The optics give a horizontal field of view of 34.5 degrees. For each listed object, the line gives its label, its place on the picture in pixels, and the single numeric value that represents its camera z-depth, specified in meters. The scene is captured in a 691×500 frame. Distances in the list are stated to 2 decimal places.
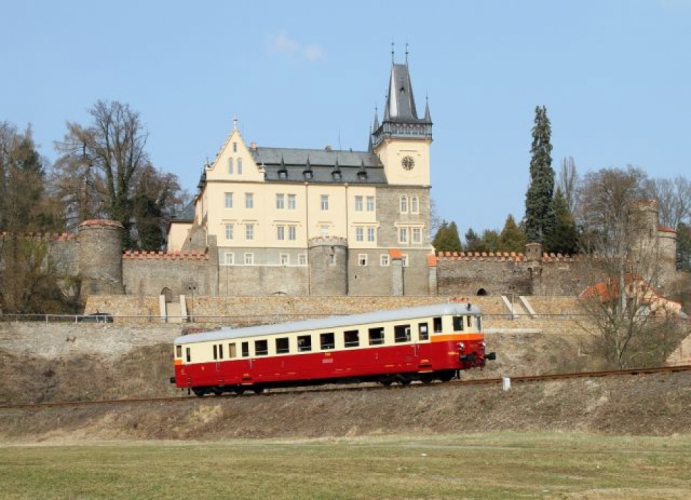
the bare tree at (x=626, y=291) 47.91
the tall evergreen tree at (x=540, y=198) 82.50
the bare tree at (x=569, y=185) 105.39
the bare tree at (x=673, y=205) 103.69
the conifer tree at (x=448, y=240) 96.19
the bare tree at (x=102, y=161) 83.25
